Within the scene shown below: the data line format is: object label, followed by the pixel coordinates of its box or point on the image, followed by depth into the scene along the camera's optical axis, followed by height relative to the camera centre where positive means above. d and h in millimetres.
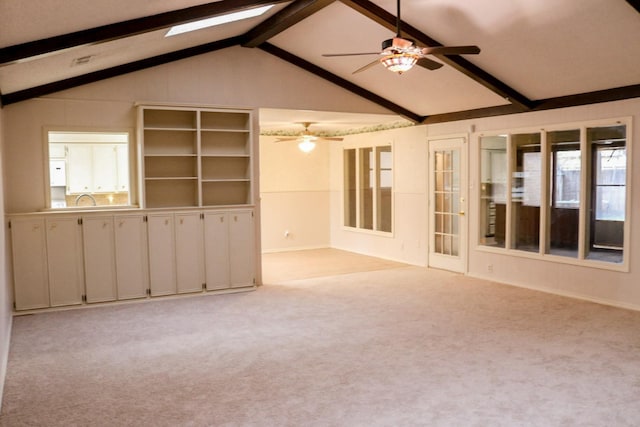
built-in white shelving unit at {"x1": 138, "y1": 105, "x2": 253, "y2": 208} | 6266 +399
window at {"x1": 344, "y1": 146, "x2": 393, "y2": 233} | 9211 -27
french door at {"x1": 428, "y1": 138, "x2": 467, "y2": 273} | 7516 -277
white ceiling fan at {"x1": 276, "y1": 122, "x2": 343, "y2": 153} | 9133 +864
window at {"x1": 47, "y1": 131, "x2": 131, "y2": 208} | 6844 +263
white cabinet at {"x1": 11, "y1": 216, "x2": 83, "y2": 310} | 5488 -804
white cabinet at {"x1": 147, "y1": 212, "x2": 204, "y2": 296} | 6074 -790
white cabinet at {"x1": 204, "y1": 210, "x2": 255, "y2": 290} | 6379 -787
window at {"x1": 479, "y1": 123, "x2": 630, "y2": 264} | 5738 -88
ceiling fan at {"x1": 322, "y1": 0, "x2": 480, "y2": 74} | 3963 +1073
